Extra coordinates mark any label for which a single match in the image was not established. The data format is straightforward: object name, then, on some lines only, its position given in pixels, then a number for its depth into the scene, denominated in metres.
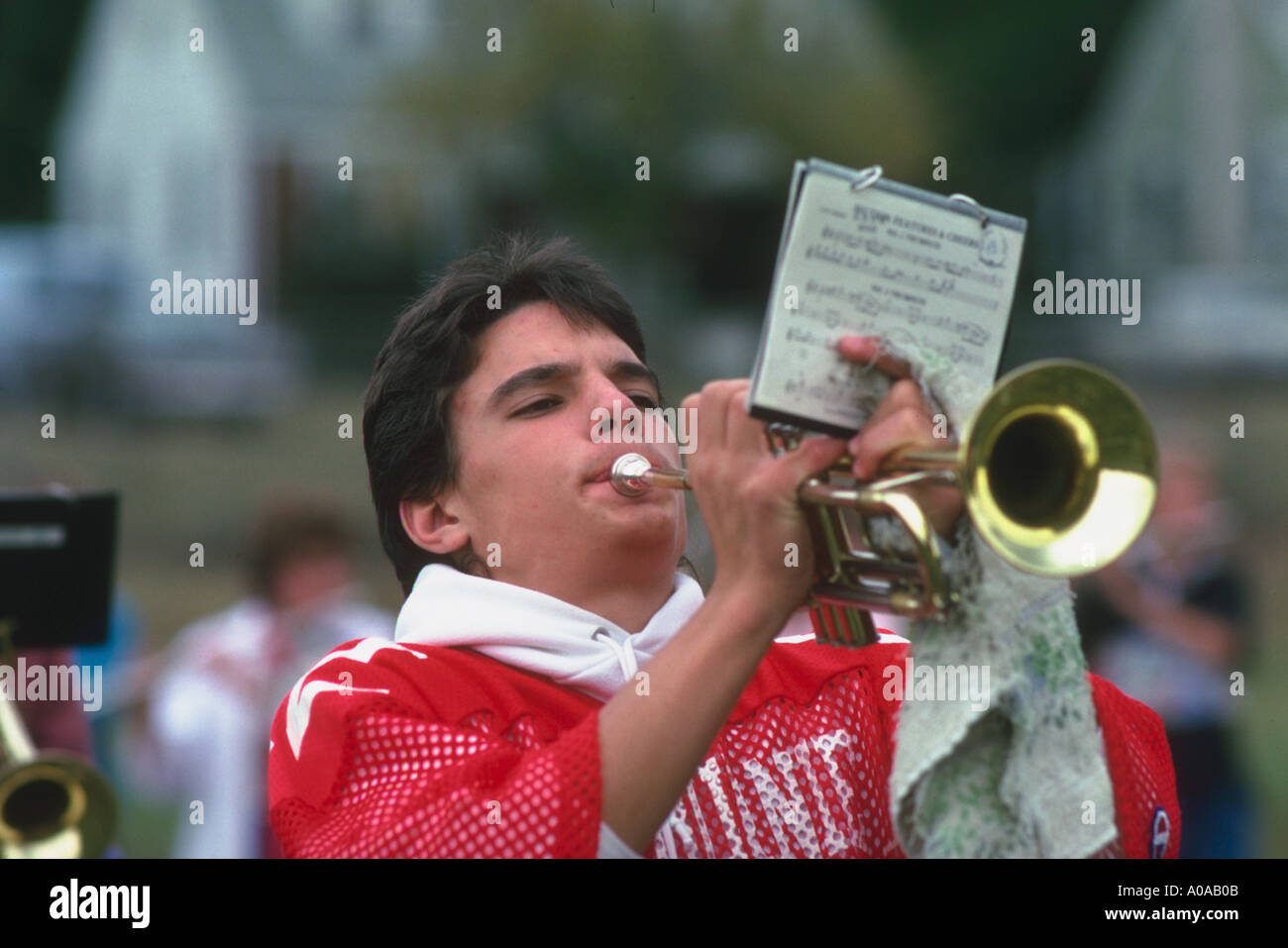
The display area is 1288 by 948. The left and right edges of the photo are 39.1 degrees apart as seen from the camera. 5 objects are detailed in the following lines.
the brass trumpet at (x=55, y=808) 2.38
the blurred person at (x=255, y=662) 6.04
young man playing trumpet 2.12
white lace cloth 2.10
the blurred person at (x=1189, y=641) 6.23
